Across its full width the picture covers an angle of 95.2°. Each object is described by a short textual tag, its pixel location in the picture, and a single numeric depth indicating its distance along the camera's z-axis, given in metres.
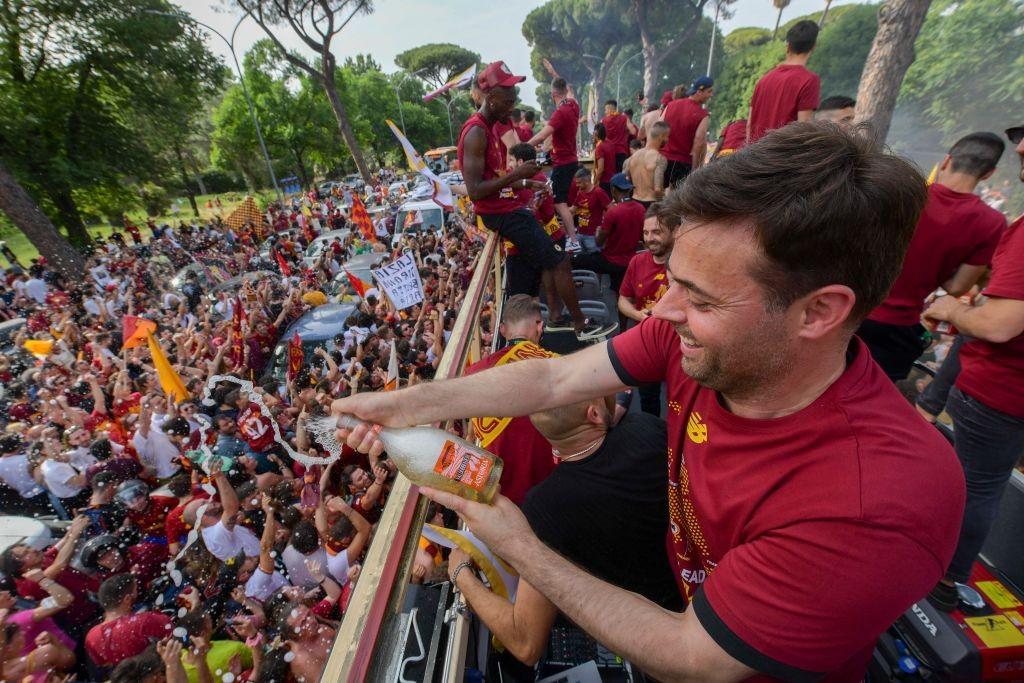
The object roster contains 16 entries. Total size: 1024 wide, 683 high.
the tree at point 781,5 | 39.56
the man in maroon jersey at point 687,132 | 6.13
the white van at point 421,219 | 14.06
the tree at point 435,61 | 65.12
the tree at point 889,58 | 7.18
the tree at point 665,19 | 37.81
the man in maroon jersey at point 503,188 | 3.83
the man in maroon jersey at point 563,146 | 6.97
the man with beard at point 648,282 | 3.77
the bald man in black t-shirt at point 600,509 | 1.74
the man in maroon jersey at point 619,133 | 8.62
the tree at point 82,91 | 17.03
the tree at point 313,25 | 25.98
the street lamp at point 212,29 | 20.19
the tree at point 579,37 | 47.88
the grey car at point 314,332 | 8.41
